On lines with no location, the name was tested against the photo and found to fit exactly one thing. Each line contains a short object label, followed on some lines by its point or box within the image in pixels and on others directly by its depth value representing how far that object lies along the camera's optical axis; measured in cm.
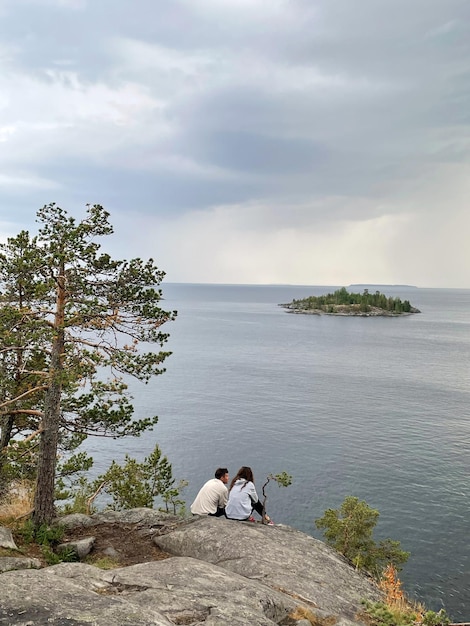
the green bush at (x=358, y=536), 2347
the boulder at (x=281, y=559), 1177
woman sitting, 1490
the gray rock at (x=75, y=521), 1658
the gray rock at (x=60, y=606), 718
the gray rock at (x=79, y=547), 1410
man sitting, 1564
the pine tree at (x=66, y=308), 1600
